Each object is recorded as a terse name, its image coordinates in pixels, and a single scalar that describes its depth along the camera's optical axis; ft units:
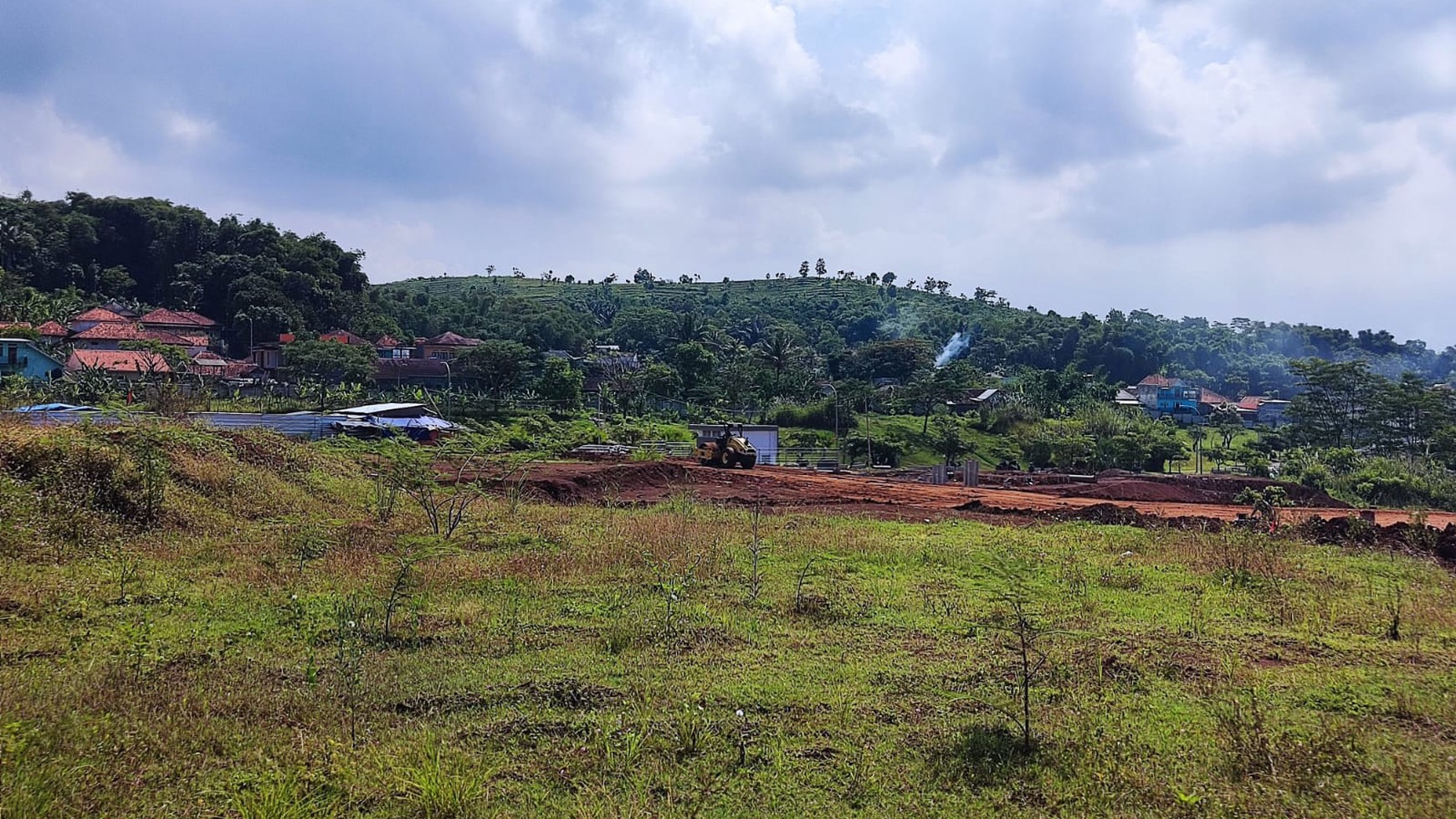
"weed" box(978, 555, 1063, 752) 21.56
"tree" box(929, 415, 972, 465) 172.65
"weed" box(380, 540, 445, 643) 29.07
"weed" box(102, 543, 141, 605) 32.17
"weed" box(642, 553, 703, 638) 30.32
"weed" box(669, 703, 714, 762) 19.75
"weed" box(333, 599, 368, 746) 21.63
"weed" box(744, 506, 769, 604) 36.22
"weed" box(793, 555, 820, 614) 32.82
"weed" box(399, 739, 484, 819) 16.87
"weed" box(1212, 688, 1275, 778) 18.81
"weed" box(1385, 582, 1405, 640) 30.94
